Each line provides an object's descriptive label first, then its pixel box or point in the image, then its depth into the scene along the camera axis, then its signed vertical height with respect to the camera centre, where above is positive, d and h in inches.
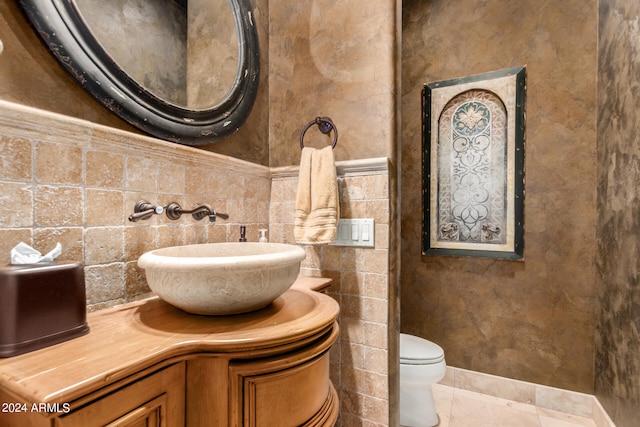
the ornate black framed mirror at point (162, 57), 29.3 +19.0
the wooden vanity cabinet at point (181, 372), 16.5 -11.1
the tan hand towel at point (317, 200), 44.3 +1.7
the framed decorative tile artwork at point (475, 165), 74.2 +12.3
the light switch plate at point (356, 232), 46.6 -3.7
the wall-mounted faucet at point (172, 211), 32.7 -0.1
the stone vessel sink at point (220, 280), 23.4 -6.0
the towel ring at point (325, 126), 50.5 +15.0
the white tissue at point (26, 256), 21.6 -3.5
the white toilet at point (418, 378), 60.1 -35.1
